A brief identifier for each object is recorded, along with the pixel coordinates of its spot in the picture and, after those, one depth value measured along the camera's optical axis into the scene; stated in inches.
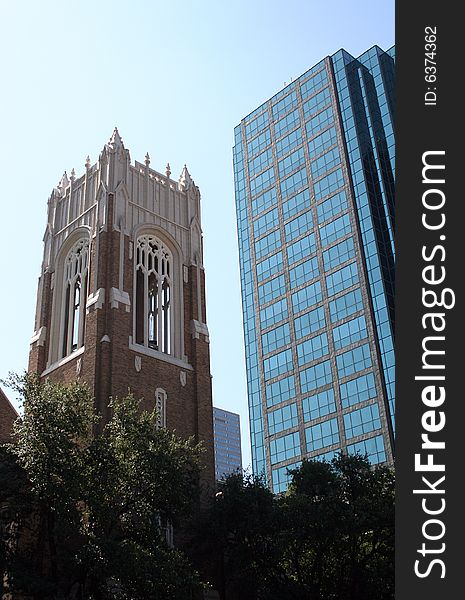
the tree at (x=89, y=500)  816.3
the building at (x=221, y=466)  7588.6
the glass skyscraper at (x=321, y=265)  2586.1
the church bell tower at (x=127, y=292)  1256.8
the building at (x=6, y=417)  1189.1
